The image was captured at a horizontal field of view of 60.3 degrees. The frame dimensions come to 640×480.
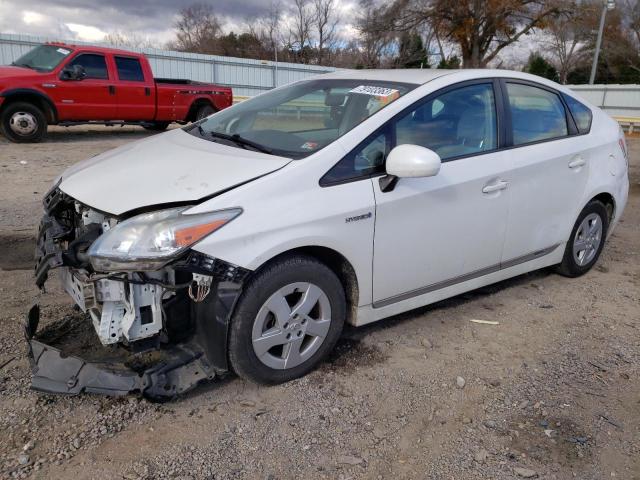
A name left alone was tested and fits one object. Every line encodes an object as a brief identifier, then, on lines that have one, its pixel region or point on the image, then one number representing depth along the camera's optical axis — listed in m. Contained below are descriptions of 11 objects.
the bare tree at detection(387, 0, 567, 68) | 34.50
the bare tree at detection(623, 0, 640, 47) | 46.44
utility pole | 26.69
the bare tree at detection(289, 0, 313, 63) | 47.53
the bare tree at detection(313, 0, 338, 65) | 47.34
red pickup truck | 10.66
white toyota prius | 2.61
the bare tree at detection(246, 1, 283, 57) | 49.22
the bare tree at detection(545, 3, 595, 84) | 35.75
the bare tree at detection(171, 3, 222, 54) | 50.59
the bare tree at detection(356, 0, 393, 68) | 35.84
